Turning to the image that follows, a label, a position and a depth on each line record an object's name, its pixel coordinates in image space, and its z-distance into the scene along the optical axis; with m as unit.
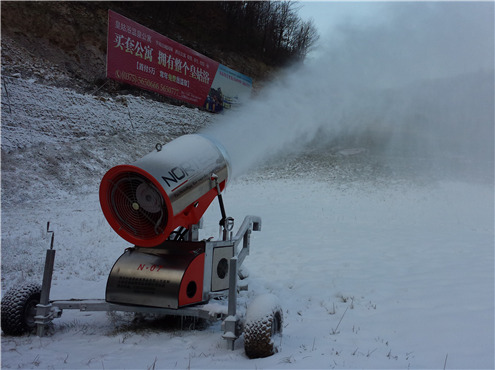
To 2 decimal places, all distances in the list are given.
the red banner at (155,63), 17.78
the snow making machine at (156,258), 4.01
